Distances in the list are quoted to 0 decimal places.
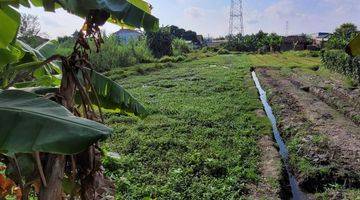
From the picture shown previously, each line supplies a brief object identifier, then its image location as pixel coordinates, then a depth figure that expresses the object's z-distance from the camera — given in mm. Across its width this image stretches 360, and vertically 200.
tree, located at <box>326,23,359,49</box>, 32216
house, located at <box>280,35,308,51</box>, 53844
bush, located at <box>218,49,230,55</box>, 48725
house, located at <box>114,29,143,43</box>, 30325
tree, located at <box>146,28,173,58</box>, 36375
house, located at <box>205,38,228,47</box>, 80969
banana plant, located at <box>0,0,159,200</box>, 1941
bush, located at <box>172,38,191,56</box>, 42228
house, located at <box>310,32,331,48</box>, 46431
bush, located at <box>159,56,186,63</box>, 32312
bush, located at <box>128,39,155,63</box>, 30328
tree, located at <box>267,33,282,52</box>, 53625
